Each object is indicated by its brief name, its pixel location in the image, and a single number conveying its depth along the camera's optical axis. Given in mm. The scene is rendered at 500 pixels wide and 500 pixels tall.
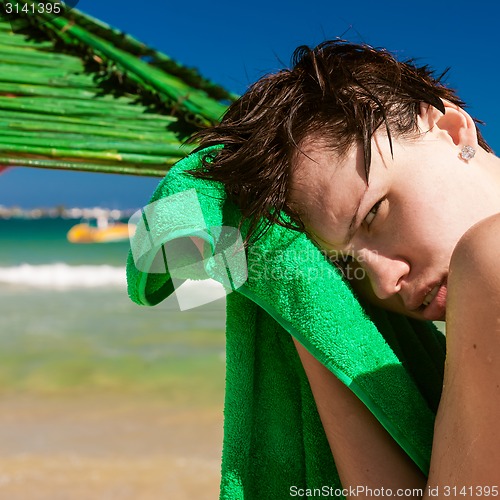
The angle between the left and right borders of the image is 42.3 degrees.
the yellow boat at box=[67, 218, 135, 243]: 17688
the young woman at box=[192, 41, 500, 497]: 890
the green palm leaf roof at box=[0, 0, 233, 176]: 1233
